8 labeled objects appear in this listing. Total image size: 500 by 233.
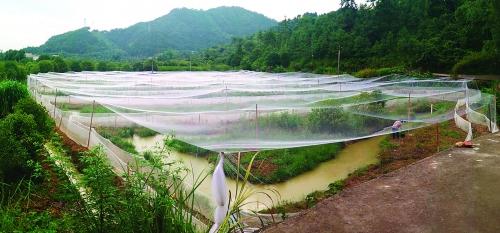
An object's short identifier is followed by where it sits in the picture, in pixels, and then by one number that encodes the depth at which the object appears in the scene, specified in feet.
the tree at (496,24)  47.96
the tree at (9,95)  19.89
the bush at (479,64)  56.44
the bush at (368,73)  60.08
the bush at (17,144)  12.35
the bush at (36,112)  15.26
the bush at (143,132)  29.96
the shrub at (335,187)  17.54
